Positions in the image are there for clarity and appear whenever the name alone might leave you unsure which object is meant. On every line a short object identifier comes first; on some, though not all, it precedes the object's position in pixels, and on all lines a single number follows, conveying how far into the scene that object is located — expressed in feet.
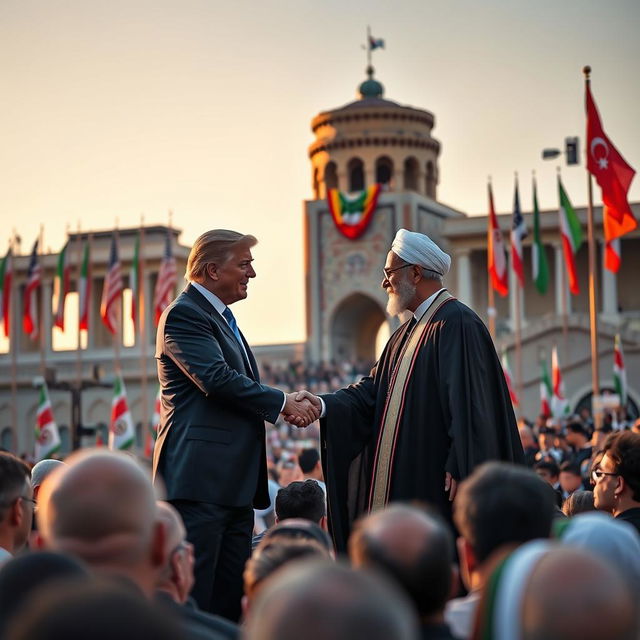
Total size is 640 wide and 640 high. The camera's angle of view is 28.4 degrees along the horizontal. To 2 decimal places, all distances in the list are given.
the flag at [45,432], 84.74
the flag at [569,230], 103.04
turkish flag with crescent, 65.82
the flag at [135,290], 137.39
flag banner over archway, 170.19
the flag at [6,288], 134.10
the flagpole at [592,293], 70.08
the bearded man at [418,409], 20.29
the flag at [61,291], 133.69
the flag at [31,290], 123.24
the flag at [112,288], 120.26
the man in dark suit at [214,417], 19.77
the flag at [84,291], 129.29
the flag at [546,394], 94.27
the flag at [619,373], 84.28
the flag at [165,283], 118.93
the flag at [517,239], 107.55
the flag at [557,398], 89.25
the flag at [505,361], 104.00
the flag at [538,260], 115.85
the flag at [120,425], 89.97
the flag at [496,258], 106.63
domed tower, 172.14
